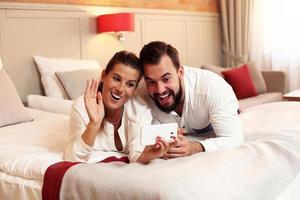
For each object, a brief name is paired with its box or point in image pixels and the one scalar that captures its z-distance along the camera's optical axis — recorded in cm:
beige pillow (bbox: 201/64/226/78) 423
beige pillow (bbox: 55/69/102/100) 303
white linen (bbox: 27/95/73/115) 275
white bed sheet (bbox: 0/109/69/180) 152
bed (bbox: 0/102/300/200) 115
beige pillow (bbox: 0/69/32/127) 241
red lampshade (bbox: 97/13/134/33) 350
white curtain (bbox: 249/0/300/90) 479
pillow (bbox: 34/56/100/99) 309
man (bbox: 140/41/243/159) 162
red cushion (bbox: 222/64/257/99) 407
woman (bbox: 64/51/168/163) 155
